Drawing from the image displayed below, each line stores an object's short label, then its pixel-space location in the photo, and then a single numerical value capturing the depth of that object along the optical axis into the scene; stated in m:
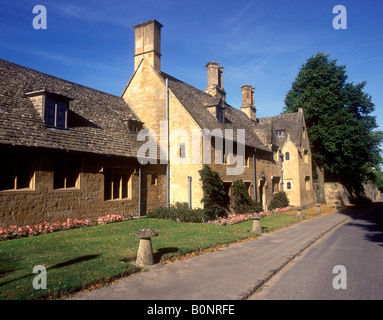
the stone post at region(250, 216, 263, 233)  14.24
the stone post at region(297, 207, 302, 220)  21.30
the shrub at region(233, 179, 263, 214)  21.09
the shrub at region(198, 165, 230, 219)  17.59
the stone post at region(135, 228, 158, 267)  7.84
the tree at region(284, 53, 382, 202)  34.38
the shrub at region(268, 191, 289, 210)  27.72
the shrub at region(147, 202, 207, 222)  17.05
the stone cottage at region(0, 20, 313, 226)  11.87
